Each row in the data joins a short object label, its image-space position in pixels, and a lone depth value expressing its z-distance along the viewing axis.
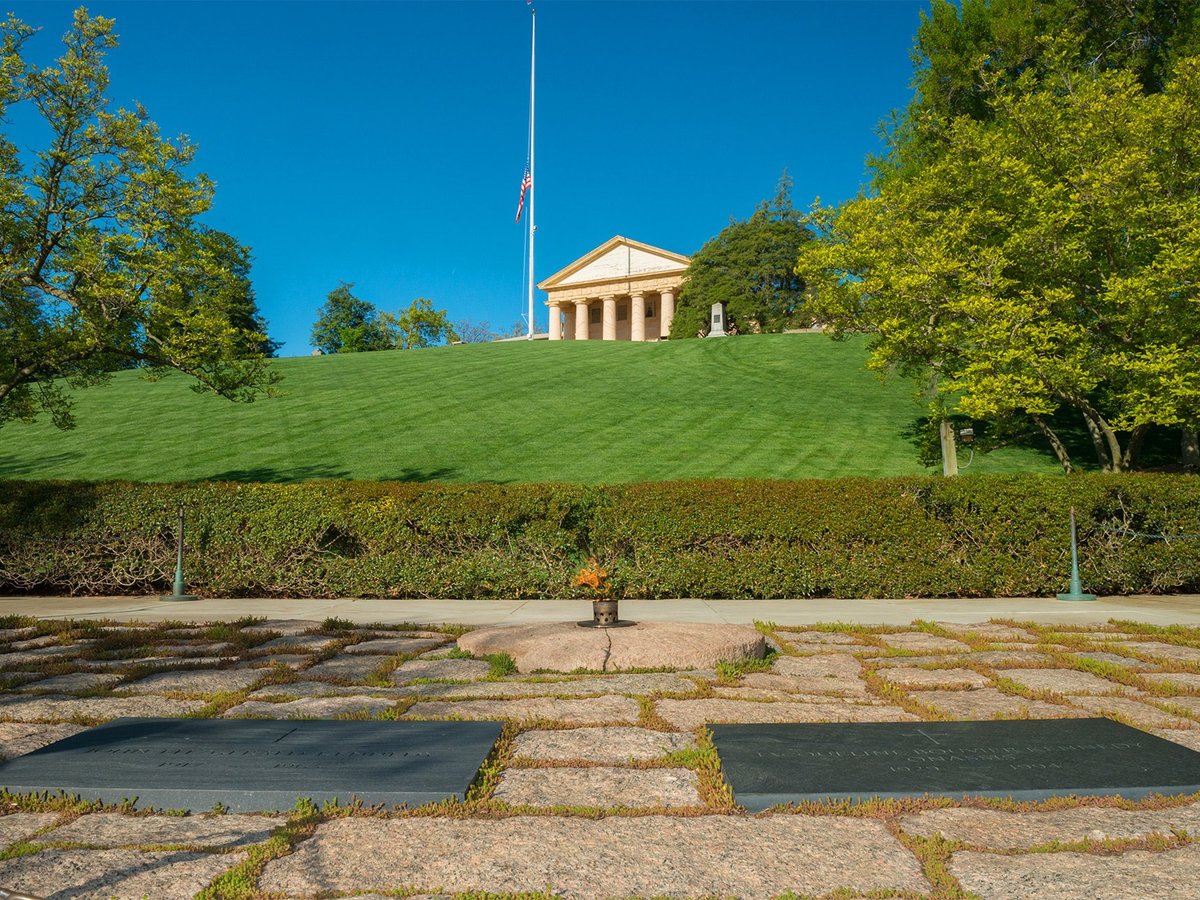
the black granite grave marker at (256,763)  3.51
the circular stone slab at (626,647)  6.19
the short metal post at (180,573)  10.95
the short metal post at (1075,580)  10.51
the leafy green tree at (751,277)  57.47
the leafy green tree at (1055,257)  15.48
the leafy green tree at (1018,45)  22.44
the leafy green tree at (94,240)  14.55
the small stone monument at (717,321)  53.22
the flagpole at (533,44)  55.91
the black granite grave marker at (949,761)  3.57
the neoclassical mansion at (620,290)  77.31
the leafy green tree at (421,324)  69.12
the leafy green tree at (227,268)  15.55
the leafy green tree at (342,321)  82.00
